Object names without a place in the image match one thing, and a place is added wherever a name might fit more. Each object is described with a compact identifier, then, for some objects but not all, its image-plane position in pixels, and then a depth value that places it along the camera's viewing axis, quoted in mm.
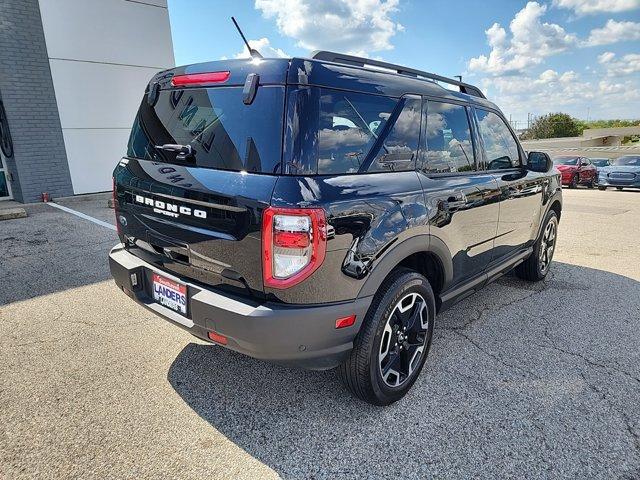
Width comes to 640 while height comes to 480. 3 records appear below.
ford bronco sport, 2041
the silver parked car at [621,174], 15828
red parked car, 17156
